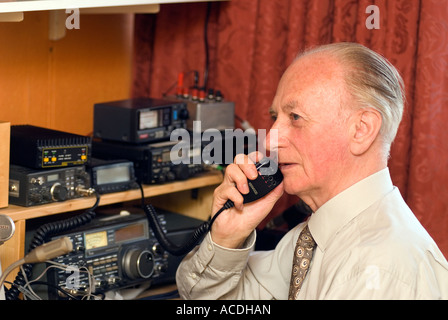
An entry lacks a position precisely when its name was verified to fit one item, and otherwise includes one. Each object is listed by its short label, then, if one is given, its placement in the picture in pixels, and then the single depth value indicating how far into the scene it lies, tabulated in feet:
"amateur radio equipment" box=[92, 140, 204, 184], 7.25
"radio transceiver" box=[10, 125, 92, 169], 6.33
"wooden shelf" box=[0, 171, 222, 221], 6.15
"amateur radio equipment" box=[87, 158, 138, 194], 6.84
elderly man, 4.48
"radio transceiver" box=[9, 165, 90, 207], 6.23
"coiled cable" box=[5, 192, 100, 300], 6.10
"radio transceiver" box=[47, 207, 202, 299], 6.43
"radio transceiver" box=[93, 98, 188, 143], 7.39
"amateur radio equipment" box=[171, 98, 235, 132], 8.02
